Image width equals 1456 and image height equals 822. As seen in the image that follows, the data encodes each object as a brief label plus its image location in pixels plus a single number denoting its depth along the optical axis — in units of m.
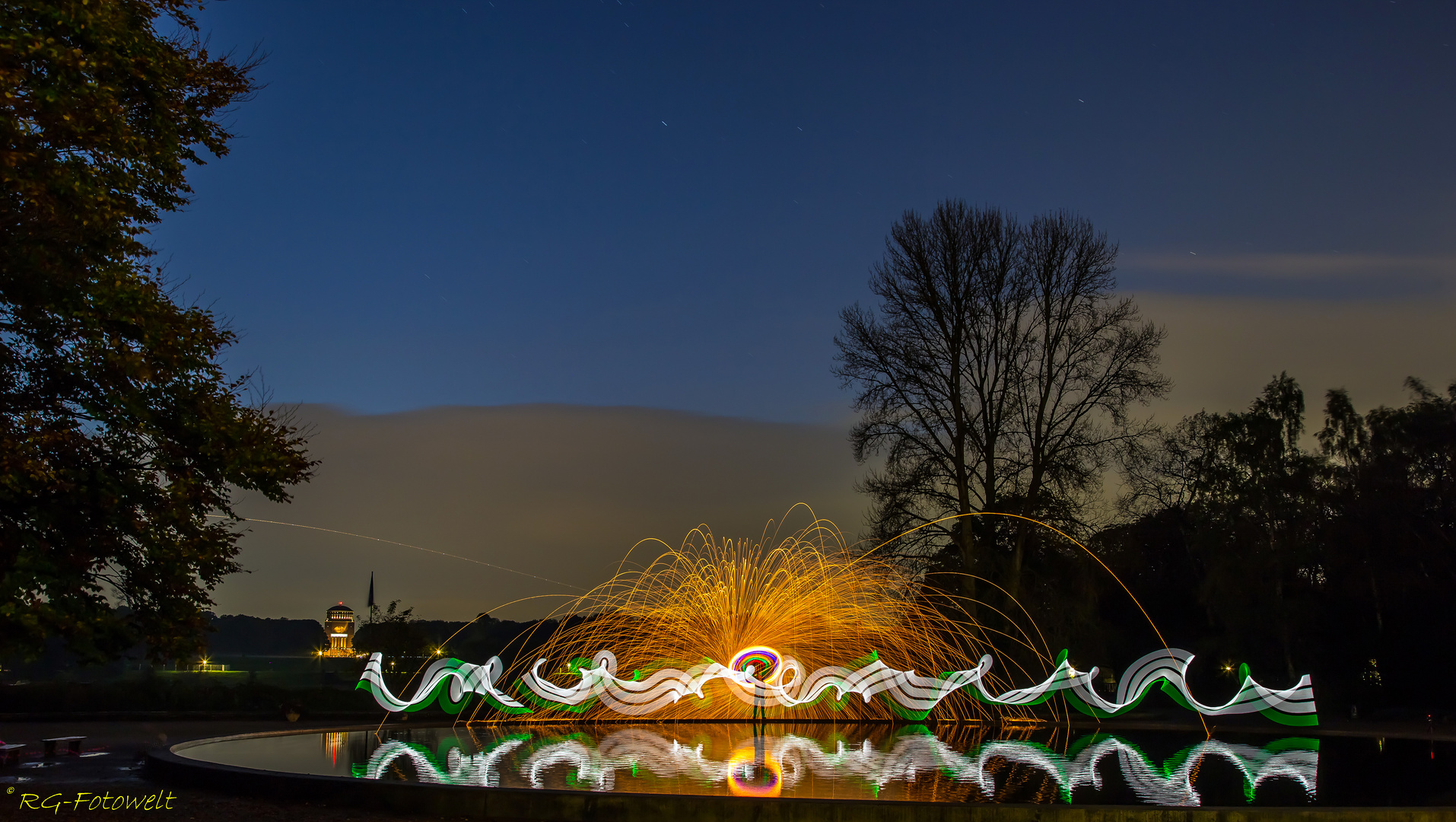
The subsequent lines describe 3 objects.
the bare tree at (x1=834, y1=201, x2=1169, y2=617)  29.25
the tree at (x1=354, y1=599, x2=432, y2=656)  43.56
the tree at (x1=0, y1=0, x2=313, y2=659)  9.12
